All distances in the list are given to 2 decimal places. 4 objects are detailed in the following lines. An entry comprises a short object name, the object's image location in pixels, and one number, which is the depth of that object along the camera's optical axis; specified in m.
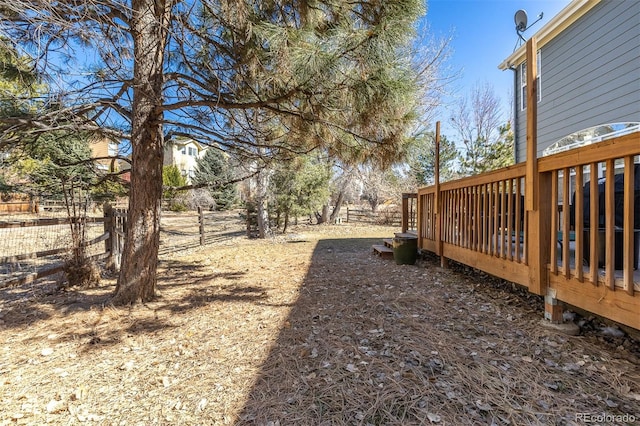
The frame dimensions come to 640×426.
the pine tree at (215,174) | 22.10
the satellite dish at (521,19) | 7.05
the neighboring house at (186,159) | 26.55
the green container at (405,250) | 5.38
